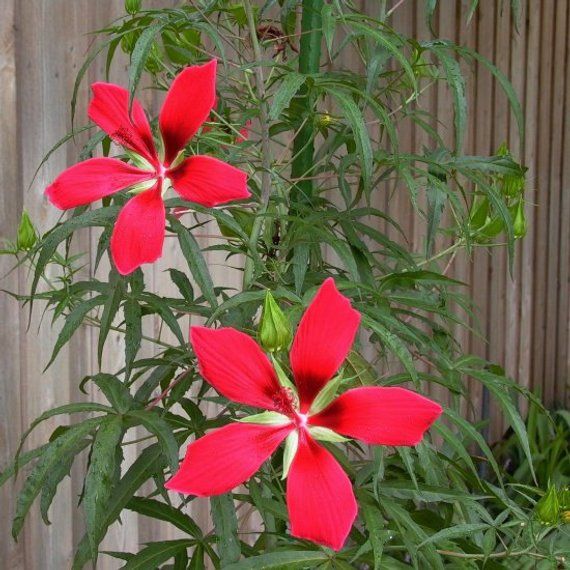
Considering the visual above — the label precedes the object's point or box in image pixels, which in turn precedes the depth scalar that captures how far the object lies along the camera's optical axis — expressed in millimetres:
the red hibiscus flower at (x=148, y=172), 914
